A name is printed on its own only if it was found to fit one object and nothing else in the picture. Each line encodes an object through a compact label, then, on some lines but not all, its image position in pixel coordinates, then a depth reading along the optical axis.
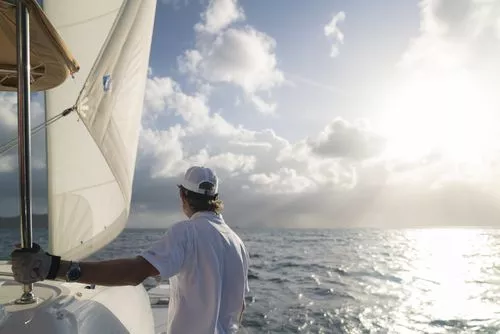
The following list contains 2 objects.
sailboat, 2.57
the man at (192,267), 2.06
